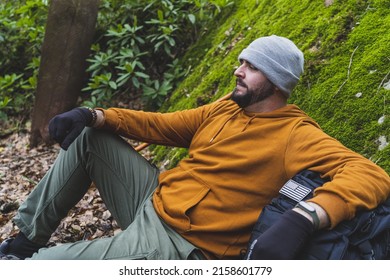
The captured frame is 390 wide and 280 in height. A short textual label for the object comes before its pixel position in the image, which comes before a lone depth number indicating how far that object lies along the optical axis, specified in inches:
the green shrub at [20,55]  280.1
